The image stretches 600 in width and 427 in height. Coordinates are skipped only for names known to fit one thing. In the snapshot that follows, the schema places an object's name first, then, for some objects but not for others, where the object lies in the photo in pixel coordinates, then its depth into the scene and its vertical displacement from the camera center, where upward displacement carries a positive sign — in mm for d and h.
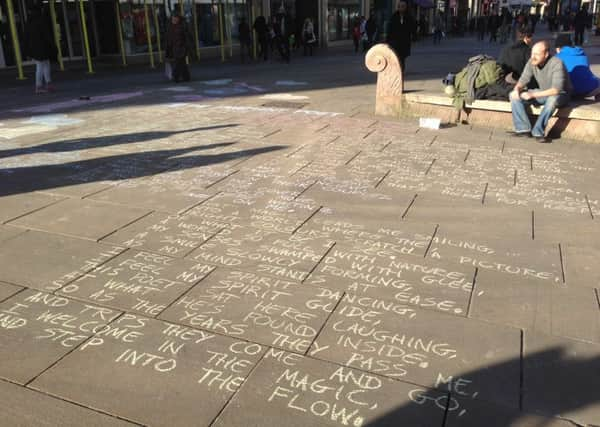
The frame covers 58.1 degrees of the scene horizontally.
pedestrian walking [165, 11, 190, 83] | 13508 +43
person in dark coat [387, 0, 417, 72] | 12492 +101
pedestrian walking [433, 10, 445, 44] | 32562 +104
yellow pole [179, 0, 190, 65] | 19578 +1203
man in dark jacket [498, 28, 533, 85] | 8562 -348
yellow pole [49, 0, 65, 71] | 15689 +414
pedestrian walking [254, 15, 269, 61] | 20328 +264
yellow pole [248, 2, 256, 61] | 21706 +378
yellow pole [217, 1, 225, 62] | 21250 +794
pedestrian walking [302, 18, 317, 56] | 24022 +165
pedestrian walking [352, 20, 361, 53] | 26920 +172
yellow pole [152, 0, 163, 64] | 19292 +381
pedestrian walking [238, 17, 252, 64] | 20656 +173
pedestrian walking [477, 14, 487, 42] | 35375 +446
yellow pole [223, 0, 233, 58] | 23409 +730
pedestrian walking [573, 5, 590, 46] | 24591 +319
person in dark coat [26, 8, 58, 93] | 11898 +83
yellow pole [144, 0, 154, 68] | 18058 +443
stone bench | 7590 -1111
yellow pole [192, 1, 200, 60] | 20094 +375
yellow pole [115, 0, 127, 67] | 18562 +410
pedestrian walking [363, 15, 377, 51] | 22953 +334
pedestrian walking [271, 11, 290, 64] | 20844 +228
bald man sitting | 7242 -763
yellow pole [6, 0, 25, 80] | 13703 +155
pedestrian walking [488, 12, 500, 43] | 32812 +442
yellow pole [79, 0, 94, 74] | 15625 -138
